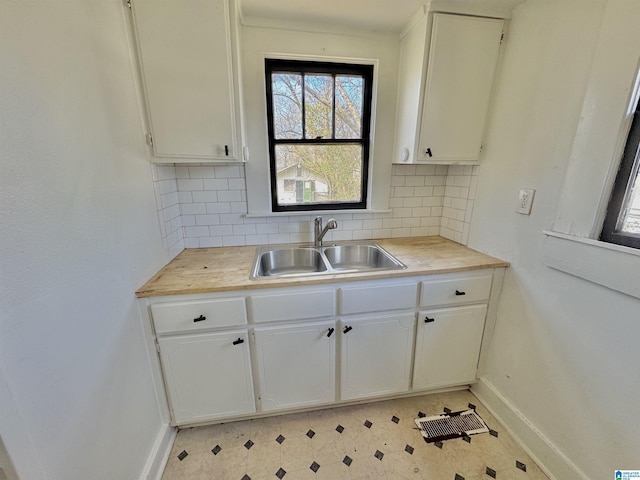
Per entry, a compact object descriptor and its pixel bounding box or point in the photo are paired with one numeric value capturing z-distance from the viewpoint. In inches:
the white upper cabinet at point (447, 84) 55.9
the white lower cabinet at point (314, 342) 51.4
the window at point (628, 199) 39.1
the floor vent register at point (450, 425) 57.4
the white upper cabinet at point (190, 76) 47.7
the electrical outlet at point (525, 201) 53.2
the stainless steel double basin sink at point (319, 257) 68.3
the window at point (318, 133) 66.7
